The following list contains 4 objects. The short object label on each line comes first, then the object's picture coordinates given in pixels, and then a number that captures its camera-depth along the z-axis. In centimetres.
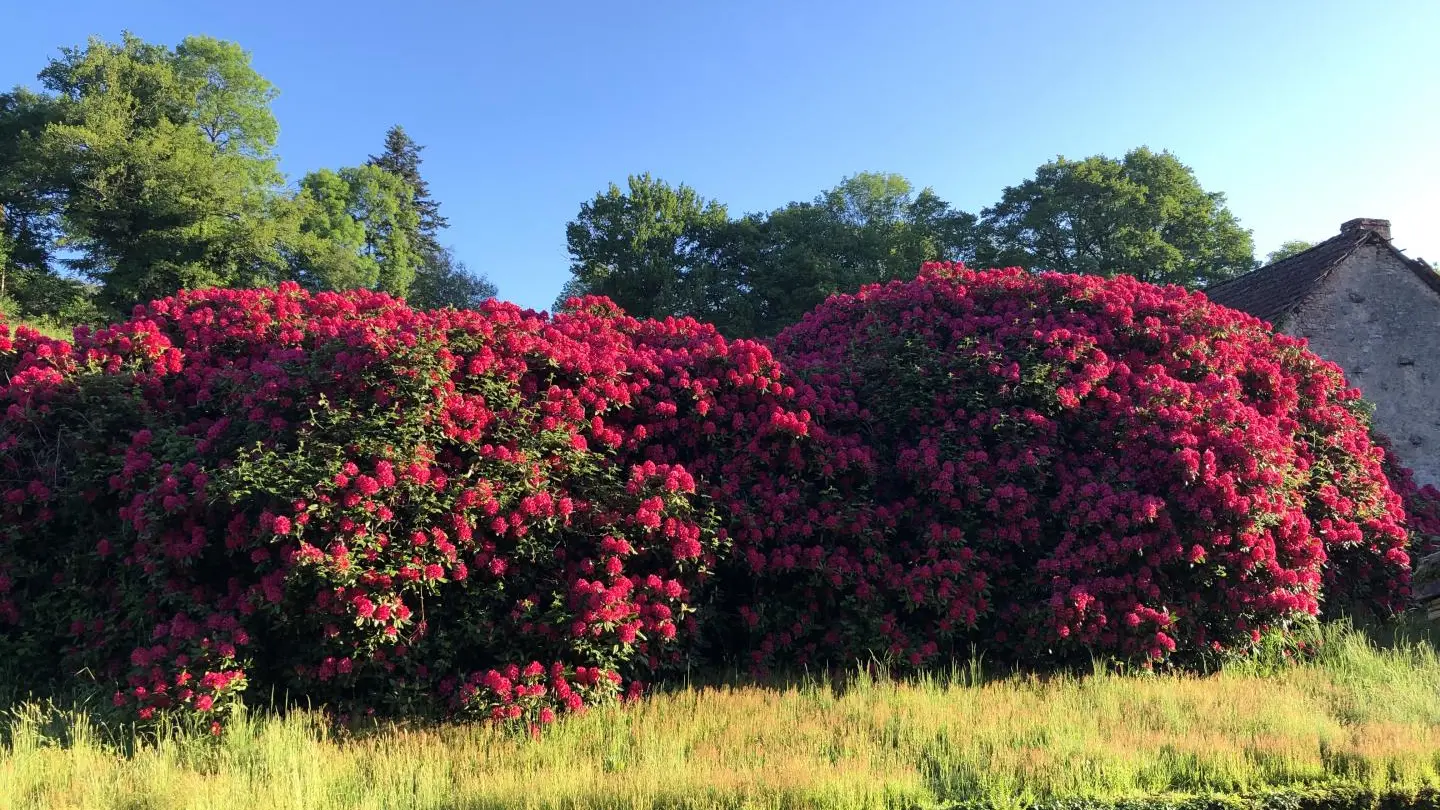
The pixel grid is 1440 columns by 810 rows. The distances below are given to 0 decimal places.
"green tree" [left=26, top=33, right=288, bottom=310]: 2770
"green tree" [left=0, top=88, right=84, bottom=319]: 2803
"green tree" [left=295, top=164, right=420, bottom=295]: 3503
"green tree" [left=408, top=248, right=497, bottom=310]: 4228
